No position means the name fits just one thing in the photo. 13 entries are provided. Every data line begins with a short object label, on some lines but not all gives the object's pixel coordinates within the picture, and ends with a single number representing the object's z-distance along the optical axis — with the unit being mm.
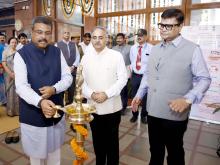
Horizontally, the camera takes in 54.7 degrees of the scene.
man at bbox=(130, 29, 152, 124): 3697
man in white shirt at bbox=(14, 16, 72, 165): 1360
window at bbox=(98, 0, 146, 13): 4727
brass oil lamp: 918
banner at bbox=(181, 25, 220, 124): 3615
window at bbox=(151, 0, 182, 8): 4233
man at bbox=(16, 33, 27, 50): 3979
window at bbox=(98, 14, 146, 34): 4773
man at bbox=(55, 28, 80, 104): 4204
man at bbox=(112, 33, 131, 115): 4104
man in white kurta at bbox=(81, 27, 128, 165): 1719
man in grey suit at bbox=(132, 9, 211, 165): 1500
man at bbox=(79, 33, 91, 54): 4699
